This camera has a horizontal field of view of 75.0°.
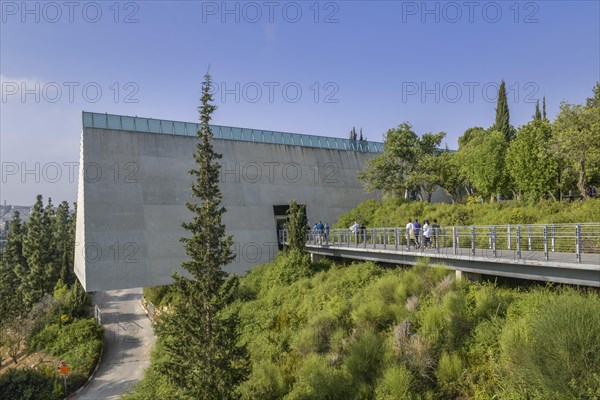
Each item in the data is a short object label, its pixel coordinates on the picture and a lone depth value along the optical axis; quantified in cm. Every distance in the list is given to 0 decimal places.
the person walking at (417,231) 1583
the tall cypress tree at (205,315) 1052
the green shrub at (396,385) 856
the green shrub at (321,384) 962
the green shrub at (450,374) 867
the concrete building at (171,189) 2323
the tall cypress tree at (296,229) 2223
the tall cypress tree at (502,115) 4158
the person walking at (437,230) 1429
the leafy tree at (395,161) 2995
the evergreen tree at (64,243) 3581
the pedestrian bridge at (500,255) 953
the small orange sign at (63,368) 1803
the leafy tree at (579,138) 1958
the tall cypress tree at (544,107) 4688
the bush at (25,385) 1830
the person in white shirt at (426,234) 1534
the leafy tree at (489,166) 2714
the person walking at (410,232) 1593
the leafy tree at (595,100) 2178
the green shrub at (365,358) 981
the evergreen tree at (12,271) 3158
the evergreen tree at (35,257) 3422
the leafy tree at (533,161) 2304
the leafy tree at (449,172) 3053
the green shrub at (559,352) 670
